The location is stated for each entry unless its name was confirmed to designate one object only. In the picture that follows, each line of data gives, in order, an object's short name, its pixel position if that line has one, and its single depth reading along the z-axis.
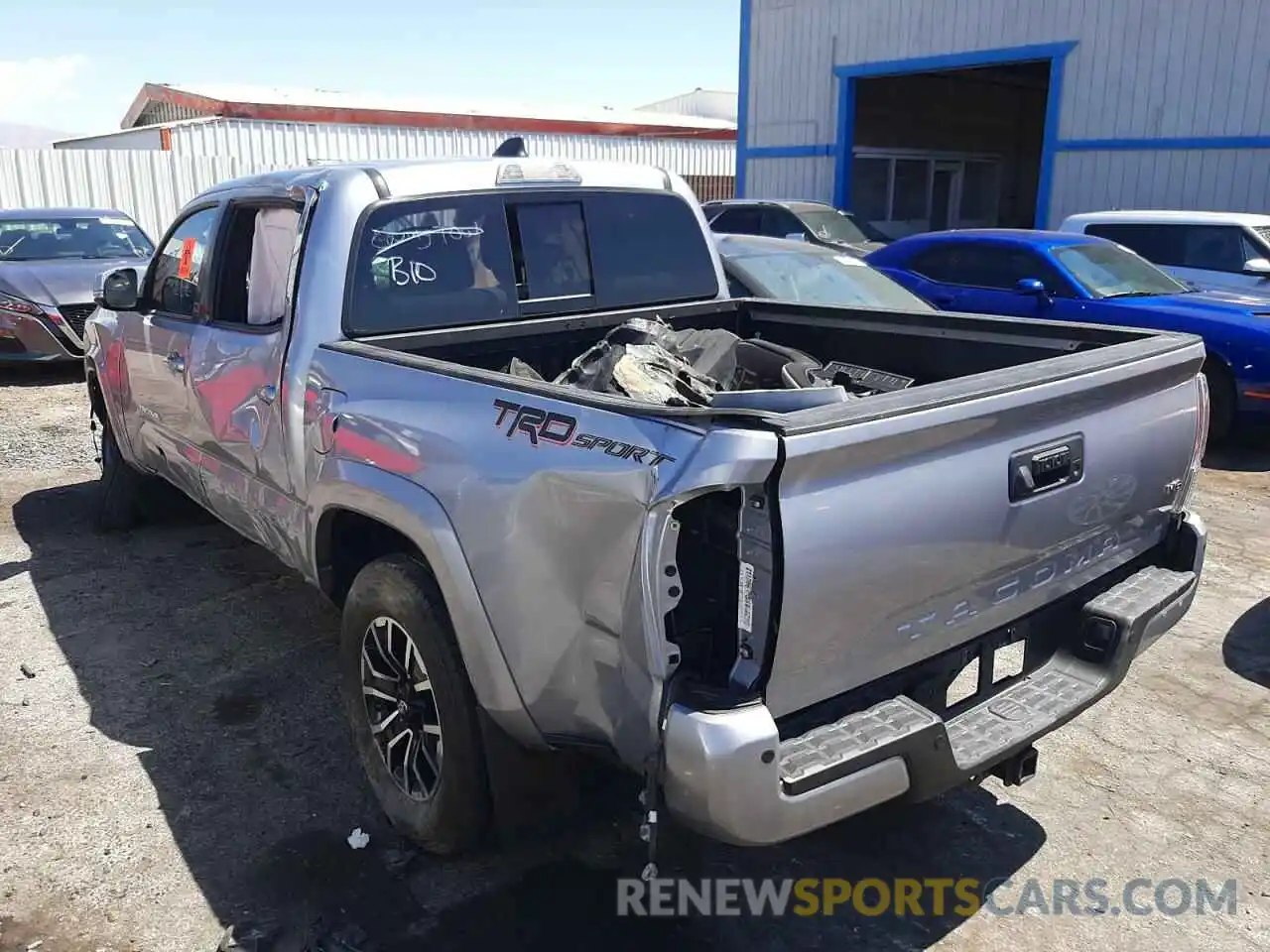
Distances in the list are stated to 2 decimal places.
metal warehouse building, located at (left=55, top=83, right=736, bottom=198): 21.14
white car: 9.59
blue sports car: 7.88
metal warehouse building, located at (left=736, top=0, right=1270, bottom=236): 13.64
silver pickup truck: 2.25
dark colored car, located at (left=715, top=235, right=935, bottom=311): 7.15
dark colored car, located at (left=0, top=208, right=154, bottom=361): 10.30
